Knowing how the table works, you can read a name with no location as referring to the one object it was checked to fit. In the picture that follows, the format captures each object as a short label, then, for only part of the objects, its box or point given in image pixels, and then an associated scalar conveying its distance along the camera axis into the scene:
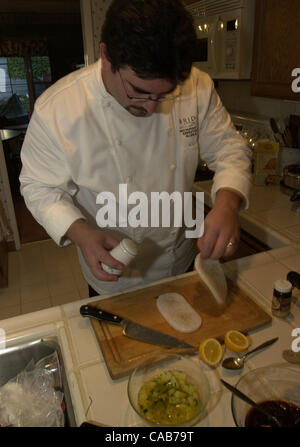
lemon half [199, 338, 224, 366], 0.71
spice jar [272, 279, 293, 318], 0.81
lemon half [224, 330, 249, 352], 0.73
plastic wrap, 0.74
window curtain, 5.23
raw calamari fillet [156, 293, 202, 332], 0.80
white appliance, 1.62
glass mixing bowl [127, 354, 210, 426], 0.60
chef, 0.68
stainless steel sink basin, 0.83
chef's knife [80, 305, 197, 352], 0.76
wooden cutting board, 0.74
